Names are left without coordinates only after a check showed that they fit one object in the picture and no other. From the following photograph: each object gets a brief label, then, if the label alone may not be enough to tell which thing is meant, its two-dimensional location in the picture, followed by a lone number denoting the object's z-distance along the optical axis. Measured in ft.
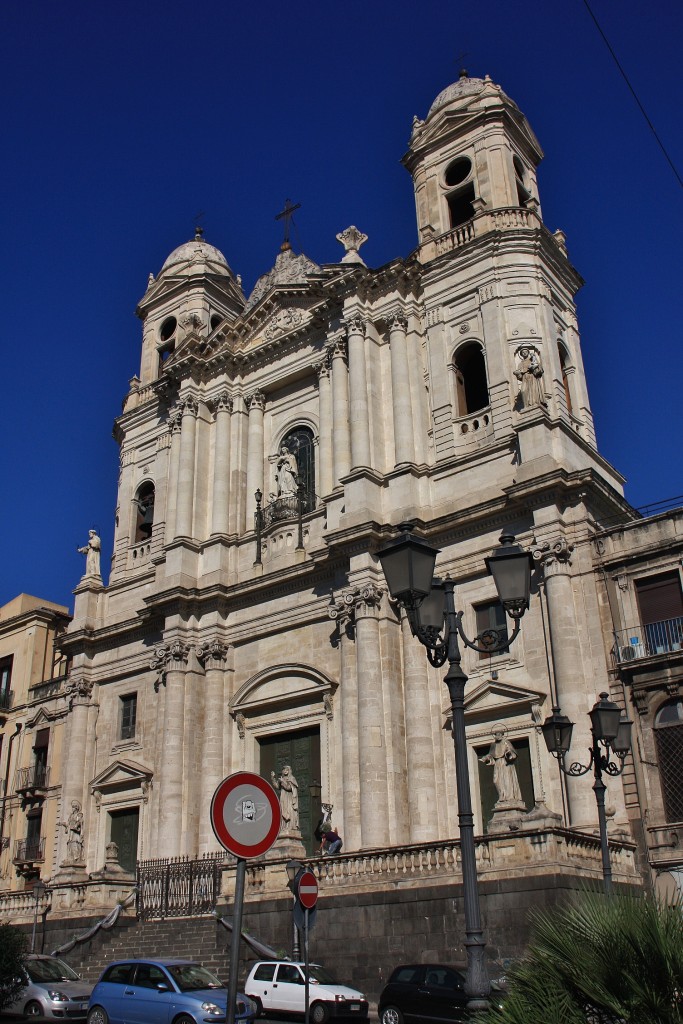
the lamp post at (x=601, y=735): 47.37
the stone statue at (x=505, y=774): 60.95
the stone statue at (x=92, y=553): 110.32
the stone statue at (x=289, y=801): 69.97
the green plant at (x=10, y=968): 54.75
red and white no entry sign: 41.42
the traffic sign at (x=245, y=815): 23.79
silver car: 58.44
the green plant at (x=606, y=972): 19.75
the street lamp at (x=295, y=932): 60.13
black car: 47.26
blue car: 46.14
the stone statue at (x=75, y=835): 91.04
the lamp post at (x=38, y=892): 85.40
